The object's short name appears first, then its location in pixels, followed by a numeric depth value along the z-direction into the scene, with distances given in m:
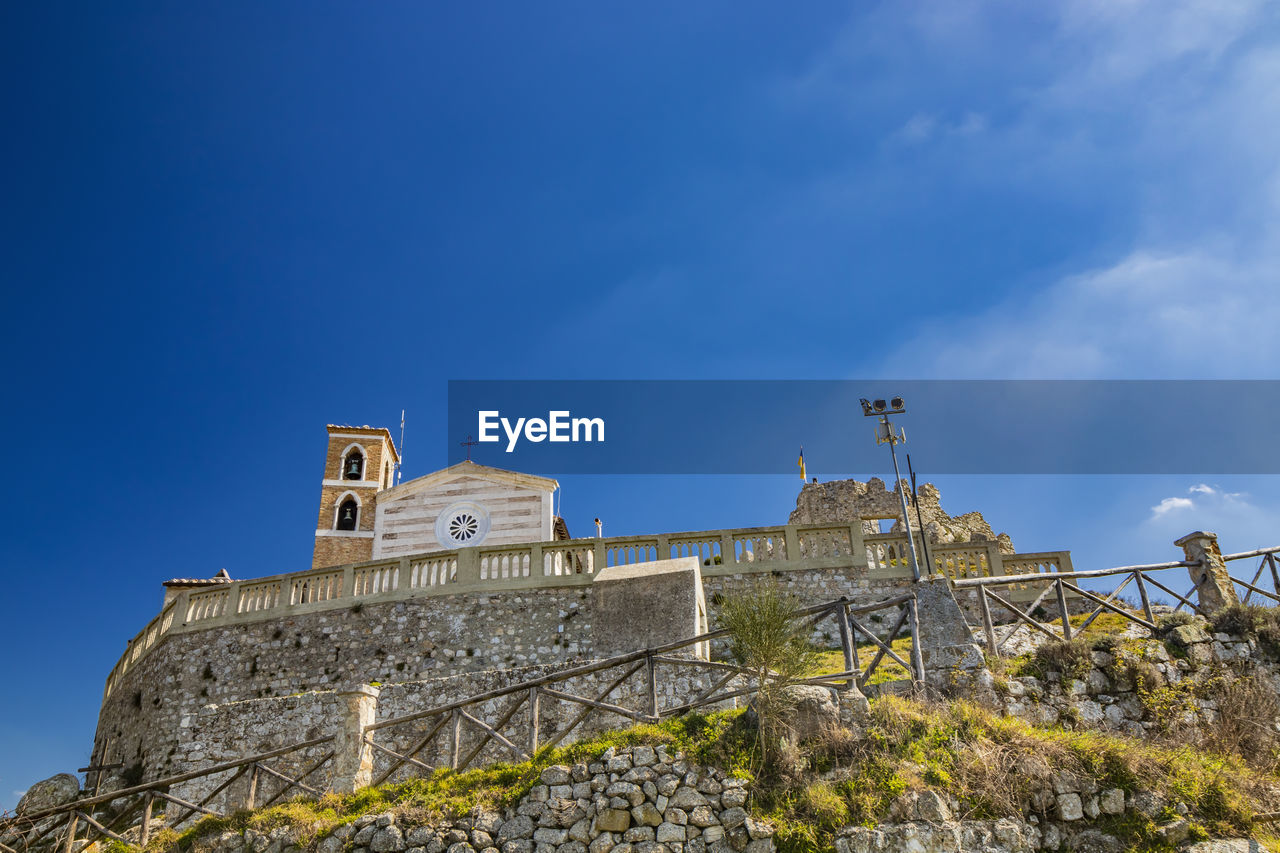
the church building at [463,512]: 27.48
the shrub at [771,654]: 9.84
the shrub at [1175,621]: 12.55
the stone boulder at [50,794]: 17.14
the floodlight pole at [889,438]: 13.66
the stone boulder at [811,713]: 9.84
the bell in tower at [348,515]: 33.84
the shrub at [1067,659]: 11.45
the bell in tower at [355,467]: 35.19
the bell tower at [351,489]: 32.75
